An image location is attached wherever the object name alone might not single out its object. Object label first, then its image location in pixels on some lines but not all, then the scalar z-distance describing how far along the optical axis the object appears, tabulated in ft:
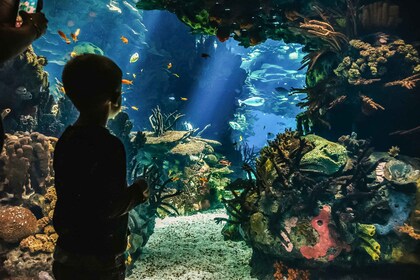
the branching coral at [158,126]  38.99
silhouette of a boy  5.04
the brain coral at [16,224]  15.30
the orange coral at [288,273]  15.11
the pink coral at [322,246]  14.71
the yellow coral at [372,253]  15.19
